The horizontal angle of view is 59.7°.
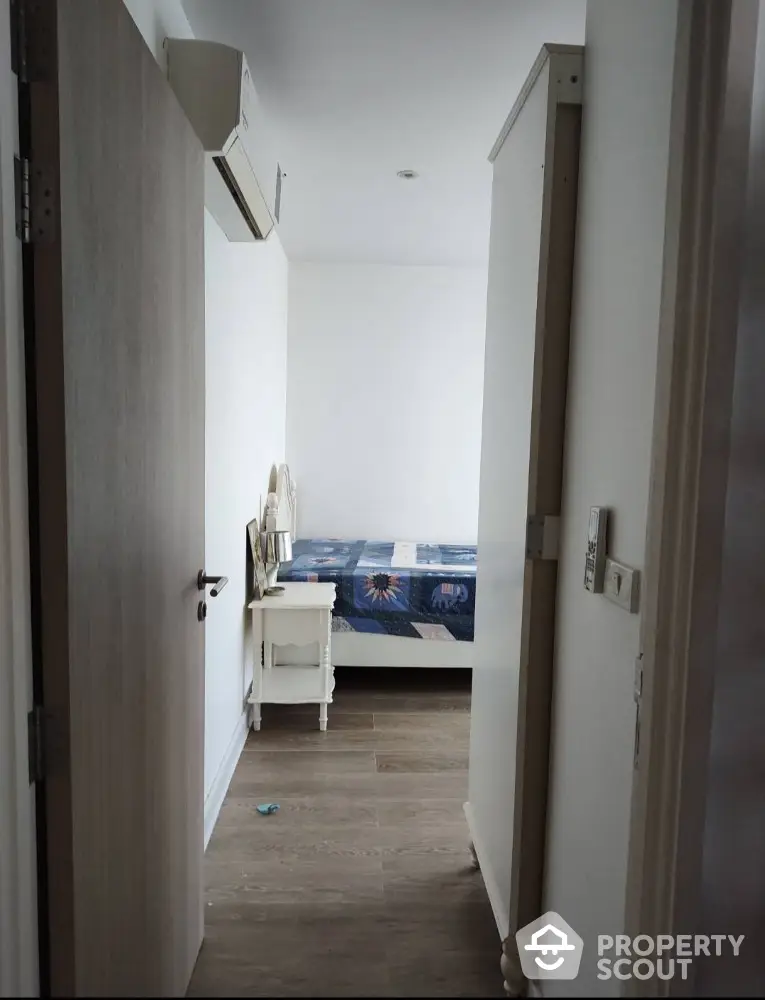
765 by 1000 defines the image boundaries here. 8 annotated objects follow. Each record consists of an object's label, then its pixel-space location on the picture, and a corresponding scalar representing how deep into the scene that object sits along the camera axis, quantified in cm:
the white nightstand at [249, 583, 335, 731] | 301
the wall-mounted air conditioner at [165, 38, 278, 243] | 173
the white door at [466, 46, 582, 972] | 135
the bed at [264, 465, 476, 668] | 342
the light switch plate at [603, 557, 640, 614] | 103
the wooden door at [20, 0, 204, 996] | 90
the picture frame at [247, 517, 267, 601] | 310
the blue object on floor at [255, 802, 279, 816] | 231
